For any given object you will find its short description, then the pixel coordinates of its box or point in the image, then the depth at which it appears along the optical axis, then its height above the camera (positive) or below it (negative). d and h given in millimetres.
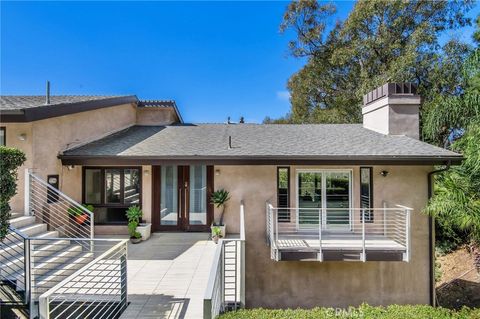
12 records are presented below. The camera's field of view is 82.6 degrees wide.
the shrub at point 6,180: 5094 -349
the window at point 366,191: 9125 -1004
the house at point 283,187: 8312 -886
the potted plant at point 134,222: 9203 -2061
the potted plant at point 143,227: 9383 -2281
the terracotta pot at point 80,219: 8781 -1833
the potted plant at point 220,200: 9242 -1309
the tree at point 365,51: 17281 +7688
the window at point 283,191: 9352 -1013
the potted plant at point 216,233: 8992 -2357
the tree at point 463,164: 7773 -90
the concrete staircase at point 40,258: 5602 -2298
